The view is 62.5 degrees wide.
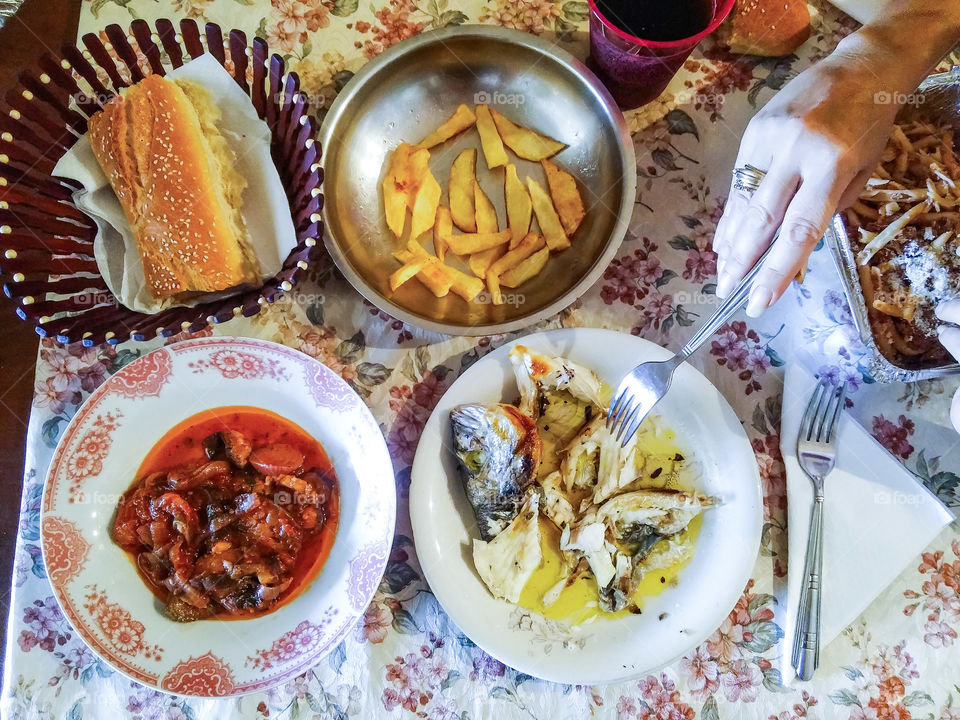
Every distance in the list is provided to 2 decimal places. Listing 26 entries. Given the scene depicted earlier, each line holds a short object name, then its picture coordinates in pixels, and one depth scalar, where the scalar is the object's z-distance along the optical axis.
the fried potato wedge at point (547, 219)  0.54
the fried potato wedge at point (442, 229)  0.54
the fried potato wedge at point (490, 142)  0.55
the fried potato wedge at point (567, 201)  0.54
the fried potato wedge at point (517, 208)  0.54
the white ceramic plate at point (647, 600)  0.52
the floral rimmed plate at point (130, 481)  0.50
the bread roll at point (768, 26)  0.56
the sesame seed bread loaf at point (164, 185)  0.48
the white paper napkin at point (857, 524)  0.54
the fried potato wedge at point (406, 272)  0.52
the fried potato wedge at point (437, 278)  0.53
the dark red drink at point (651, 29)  0.49
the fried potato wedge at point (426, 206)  0.53
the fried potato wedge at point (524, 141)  0.55
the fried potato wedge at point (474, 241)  0.54
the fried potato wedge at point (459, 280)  0.53
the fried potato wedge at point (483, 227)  0.54
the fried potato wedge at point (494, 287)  0.53
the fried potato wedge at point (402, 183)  0.54
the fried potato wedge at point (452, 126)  0.55
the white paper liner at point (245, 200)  0.49
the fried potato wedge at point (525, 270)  0.54
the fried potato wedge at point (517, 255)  0.54
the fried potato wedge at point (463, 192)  0.54
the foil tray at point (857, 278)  0.49
